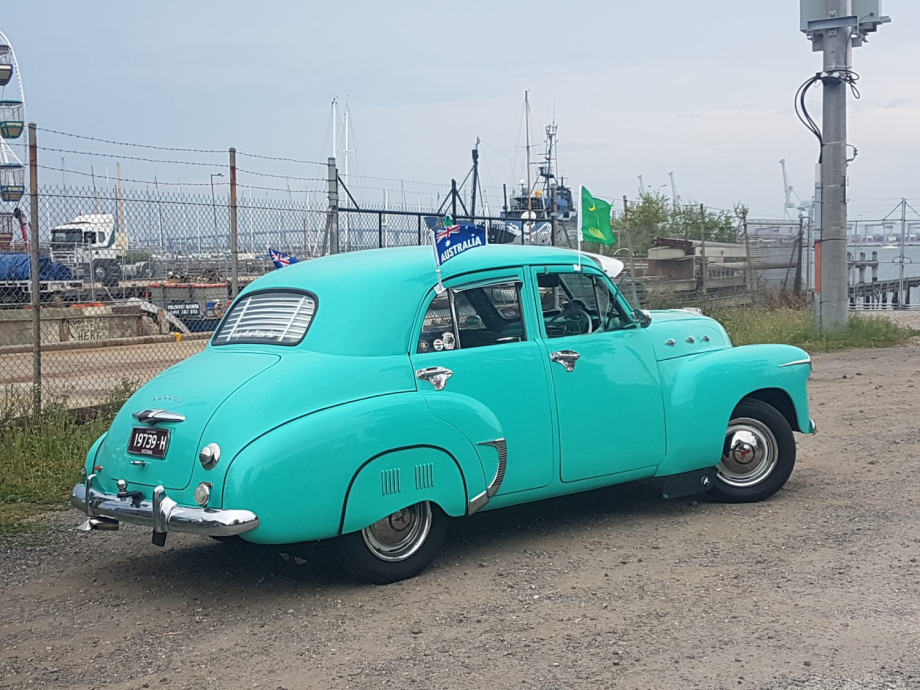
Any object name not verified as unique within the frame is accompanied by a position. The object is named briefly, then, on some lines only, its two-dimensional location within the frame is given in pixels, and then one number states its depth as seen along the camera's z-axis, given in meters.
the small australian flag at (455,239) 5.99
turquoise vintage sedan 5.17
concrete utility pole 16.81
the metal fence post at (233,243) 10.77
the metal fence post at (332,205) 11.87
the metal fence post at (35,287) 8.63
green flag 8.95
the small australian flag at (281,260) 8.28
